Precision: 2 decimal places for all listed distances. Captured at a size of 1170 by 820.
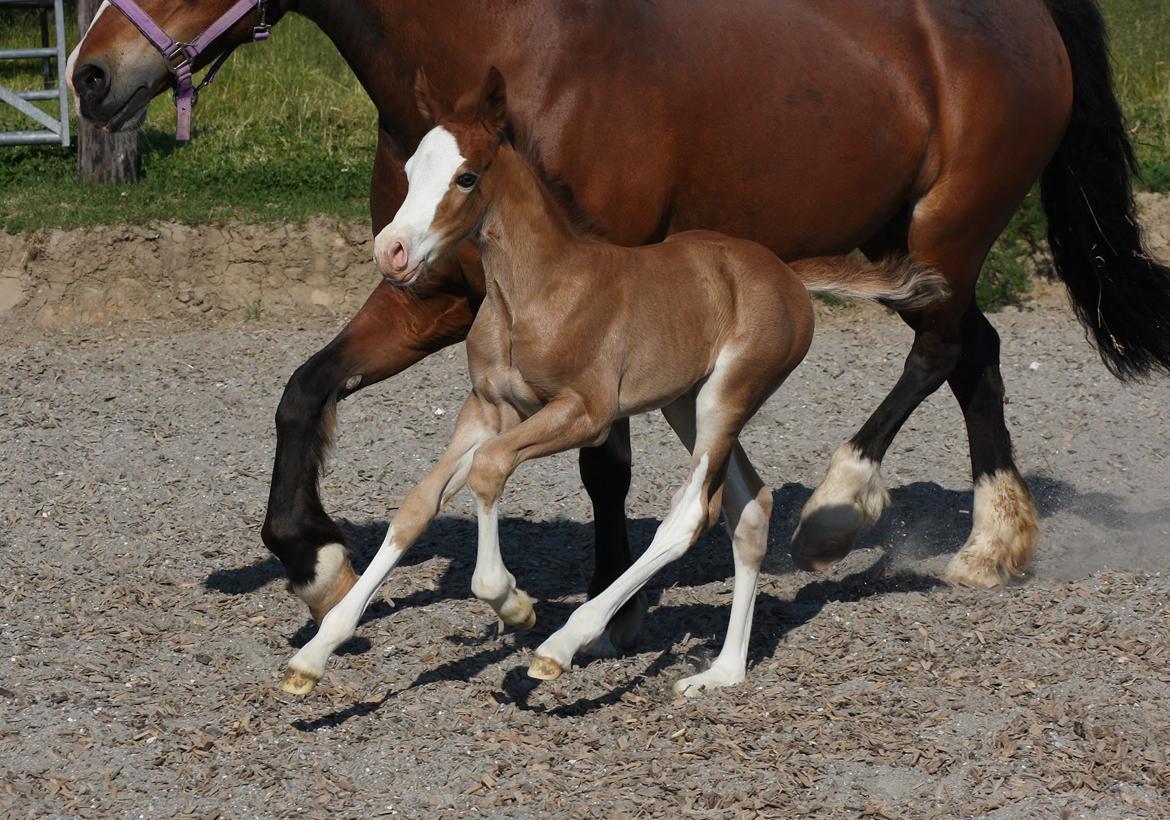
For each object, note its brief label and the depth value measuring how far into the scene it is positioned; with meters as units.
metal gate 19.16
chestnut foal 6.97
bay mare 8.09
